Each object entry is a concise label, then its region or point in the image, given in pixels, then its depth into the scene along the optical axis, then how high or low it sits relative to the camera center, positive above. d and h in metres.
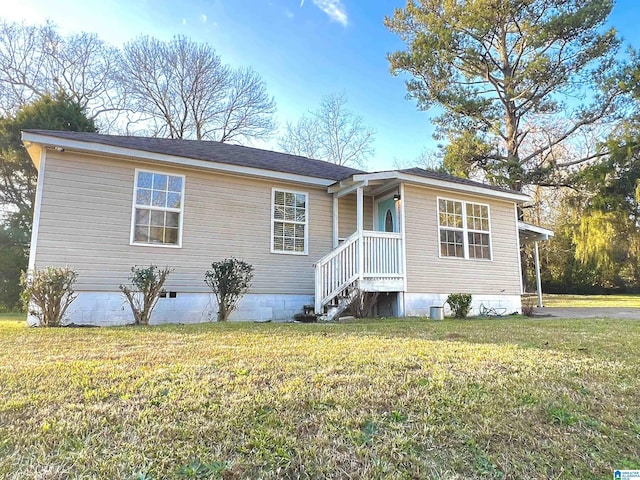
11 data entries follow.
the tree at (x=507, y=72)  16.34 +9.89
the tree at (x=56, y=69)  19.42 +11.55
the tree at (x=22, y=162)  14.83 +5.16
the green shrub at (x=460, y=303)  8.85 -0.14
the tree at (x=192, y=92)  21.61 +11.38
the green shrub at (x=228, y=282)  7.59 +0.27
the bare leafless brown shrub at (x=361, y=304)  8.27 -0.16
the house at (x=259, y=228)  7.32 +1.48
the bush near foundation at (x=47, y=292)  6.39 +0.05
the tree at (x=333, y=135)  25.42 +10.33
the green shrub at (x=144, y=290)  7.04 +0.10
